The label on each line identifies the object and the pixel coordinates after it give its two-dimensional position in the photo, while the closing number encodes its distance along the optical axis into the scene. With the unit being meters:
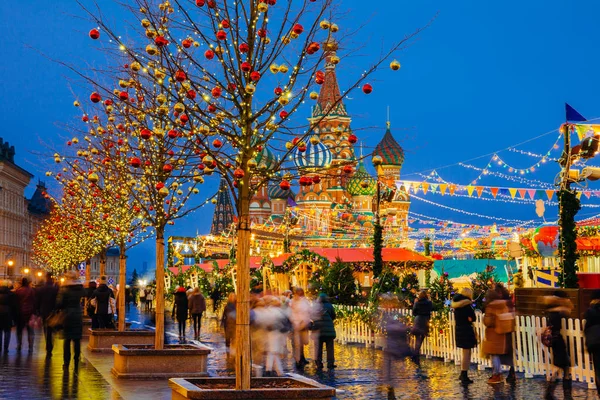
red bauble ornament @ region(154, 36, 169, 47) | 9.30
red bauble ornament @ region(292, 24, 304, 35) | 9.62
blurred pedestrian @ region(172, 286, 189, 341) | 26.94
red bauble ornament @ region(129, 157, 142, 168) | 10.16
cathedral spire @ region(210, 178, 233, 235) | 194.01
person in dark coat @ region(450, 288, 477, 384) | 15.56
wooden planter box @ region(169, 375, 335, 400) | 9.46
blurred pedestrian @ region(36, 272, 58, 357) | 20.36
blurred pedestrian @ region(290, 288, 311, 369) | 17.48
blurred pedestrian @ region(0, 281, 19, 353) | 19.94
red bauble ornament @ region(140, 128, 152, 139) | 9.92
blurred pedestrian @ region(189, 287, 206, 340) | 27.44
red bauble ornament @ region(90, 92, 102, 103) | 10.91
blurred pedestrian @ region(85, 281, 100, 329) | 24.37
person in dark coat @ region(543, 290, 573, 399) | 14.20
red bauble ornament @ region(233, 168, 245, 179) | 9.57
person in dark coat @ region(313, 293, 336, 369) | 18.09
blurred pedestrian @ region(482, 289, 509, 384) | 15.08
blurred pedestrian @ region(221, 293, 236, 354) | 17.88
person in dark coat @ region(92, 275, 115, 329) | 23.56
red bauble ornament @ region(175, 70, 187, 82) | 9.38
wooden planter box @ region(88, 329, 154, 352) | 19.62
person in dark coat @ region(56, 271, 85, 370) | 16.12
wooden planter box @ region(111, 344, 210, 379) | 15.00
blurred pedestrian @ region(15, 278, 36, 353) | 21.09
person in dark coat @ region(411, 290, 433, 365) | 17.80
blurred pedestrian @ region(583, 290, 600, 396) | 12.59
